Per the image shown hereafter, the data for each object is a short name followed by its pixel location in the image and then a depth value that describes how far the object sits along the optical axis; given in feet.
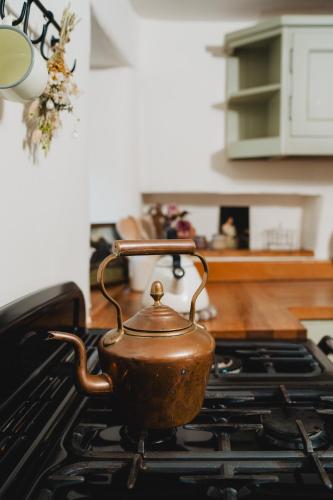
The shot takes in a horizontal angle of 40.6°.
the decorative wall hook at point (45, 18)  2.46
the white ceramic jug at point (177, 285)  4.05
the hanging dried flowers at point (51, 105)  2.95
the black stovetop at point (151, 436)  1.75
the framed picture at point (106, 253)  5.60
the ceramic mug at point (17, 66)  2.27
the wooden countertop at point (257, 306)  4.14
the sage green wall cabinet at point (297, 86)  6.26
